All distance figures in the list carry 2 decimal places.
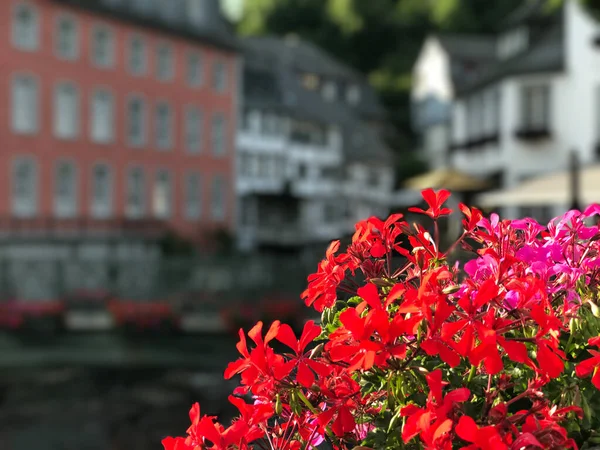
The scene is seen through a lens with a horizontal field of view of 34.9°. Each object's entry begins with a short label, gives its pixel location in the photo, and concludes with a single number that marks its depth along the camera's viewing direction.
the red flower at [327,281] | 1.86
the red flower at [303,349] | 1.58
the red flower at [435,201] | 1.82
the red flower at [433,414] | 1.39
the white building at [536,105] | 23.33
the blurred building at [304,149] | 42.28
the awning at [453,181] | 17.56
